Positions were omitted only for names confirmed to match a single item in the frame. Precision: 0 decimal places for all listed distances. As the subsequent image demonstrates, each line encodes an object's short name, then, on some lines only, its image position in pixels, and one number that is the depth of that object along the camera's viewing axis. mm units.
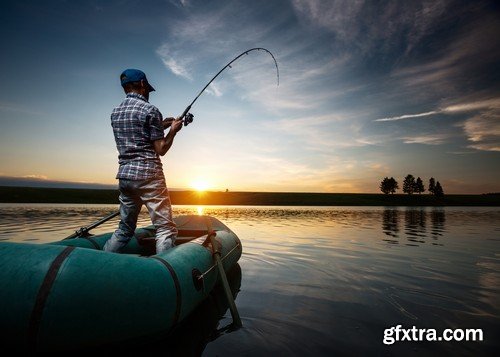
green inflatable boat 2580
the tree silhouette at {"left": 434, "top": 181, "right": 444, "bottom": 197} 144125
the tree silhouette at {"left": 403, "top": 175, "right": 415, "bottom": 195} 149850
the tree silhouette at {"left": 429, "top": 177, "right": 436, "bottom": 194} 148825
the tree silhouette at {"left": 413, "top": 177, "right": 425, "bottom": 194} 149375
